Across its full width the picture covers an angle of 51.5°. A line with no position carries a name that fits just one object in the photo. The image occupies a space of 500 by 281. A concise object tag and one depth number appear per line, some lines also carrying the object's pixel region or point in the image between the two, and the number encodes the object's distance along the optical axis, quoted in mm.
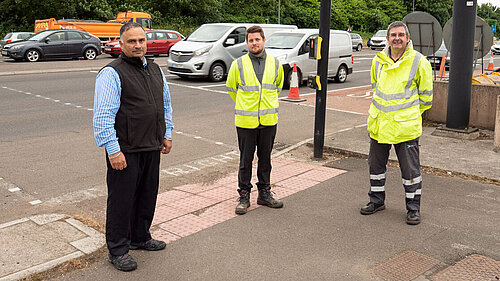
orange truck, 31622
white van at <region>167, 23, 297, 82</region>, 17234
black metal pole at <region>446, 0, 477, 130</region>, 8594
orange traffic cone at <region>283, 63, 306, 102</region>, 13843
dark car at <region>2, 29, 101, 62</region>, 23500
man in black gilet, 3861
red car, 27406
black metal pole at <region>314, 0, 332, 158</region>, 7363
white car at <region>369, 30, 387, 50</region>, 41375
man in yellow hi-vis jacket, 4986
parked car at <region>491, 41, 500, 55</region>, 41100
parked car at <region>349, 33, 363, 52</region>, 43031
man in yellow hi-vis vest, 5254
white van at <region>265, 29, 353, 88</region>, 16000
